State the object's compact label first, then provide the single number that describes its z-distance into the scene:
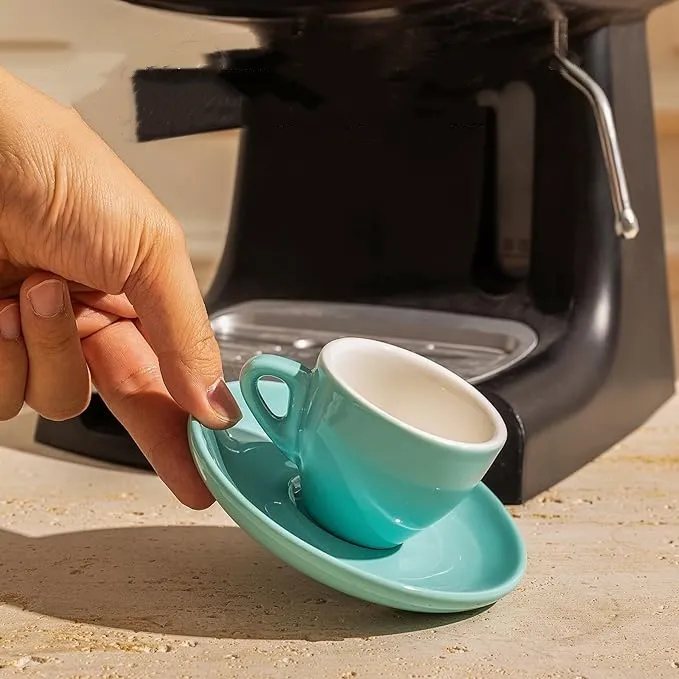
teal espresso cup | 0.71
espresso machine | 0.88
